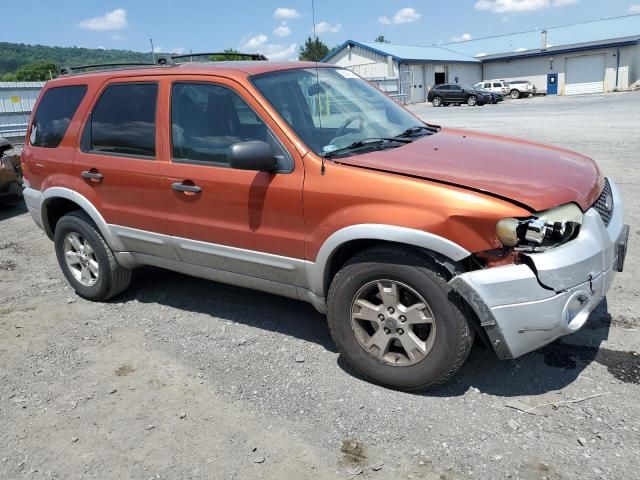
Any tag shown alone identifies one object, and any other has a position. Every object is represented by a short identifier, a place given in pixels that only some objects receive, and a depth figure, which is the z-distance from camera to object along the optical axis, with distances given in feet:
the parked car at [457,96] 124.88
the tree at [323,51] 177.99
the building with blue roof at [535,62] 148.10
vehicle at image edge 28.50
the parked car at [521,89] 146.72
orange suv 9.55
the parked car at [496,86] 143.54
